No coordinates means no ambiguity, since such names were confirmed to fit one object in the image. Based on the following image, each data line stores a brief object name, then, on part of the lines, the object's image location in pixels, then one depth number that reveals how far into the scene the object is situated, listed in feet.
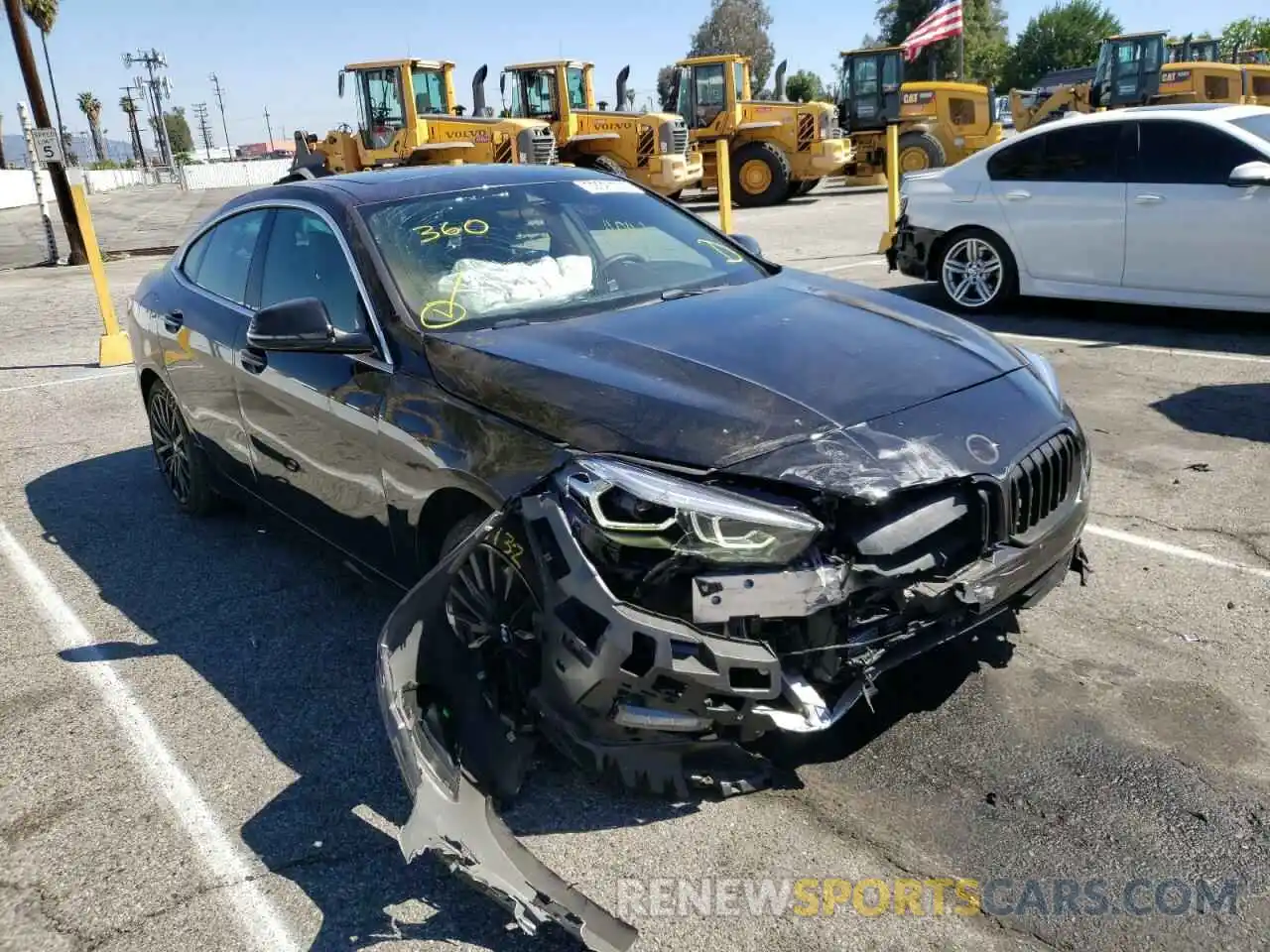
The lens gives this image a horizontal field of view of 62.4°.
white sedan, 25.44
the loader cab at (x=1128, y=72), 84.33
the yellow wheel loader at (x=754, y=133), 76.13
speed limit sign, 48.03
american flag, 66.23
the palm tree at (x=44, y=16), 152.52
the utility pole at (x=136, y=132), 352.98
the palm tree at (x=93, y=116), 368.68
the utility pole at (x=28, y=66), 65.16
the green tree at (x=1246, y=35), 219.00
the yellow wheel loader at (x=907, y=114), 77.00
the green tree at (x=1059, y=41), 252.83
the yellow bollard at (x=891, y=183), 41.19
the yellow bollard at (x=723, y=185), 42.60
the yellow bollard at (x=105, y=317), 31.81
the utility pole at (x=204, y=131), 398.95
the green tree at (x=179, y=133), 443.73
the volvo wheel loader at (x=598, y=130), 72.43
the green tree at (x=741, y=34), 310.86
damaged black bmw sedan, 8.30
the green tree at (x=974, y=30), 245.65
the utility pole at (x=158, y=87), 309.22
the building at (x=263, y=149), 464.94
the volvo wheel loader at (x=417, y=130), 68.18
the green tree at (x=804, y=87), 259.39
